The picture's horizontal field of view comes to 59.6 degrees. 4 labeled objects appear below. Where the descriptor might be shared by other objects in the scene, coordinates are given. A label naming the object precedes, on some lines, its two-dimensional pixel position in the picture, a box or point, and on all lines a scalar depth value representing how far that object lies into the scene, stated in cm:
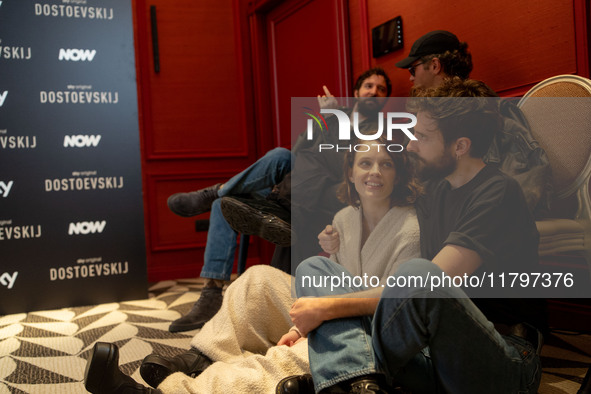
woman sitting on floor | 83
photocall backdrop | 251
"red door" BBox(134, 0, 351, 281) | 338
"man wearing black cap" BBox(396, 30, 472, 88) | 189
